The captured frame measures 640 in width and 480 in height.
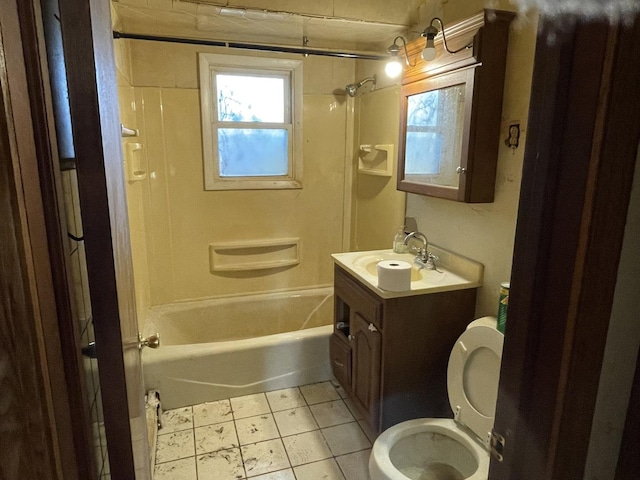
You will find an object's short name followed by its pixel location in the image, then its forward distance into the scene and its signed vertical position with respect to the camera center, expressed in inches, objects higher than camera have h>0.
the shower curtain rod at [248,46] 84.8 +22.1
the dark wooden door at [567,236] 23.6 -5.1
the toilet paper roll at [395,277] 70.6 -21.0
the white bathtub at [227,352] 92.0 -48.2
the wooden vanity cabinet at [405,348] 73.4 -35.2
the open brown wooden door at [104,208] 27.2 -4.2
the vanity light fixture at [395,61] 82.7 +18.6
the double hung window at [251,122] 110.8 +8.1
